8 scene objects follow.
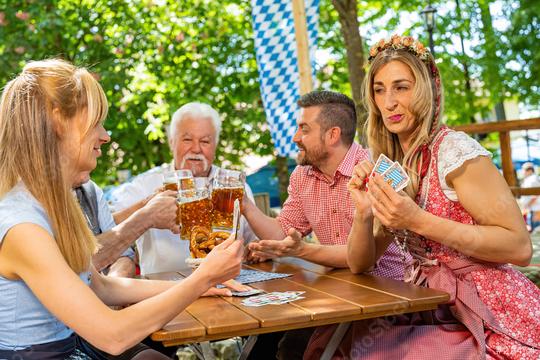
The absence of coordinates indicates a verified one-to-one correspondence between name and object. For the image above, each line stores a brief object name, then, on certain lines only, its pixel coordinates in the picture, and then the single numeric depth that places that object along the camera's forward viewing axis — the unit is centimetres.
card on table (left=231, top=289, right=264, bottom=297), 219
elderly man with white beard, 371
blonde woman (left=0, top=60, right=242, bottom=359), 165
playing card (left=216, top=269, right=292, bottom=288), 250
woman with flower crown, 209
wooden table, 175
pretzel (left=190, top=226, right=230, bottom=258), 256
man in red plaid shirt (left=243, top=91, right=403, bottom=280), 307
